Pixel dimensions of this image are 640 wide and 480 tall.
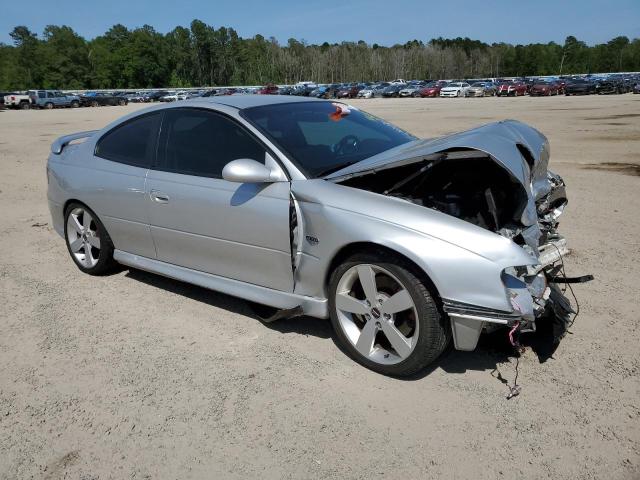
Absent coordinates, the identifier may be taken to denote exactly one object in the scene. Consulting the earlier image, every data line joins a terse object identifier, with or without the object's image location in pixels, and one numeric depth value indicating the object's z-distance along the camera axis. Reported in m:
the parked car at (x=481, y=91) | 59.56
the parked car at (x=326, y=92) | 64.25
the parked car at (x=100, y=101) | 55.84
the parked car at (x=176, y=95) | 60.39
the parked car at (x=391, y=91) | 65.94
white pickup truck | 50.47
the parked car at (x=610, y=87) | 51.16
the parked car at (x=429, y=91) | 61.72
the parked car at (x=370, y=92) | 67.25
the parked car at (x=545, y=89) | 52.97
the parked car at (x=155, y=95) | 68.44
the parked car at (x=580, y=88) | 51.16
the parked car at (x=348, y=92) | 66.19
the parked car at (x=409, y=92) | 63.61
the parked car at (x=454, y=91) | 59.12
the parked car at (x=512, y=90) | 55.53
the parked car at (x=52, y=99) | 51.16
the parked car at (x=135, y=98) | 67.86
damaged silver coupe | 2.80
